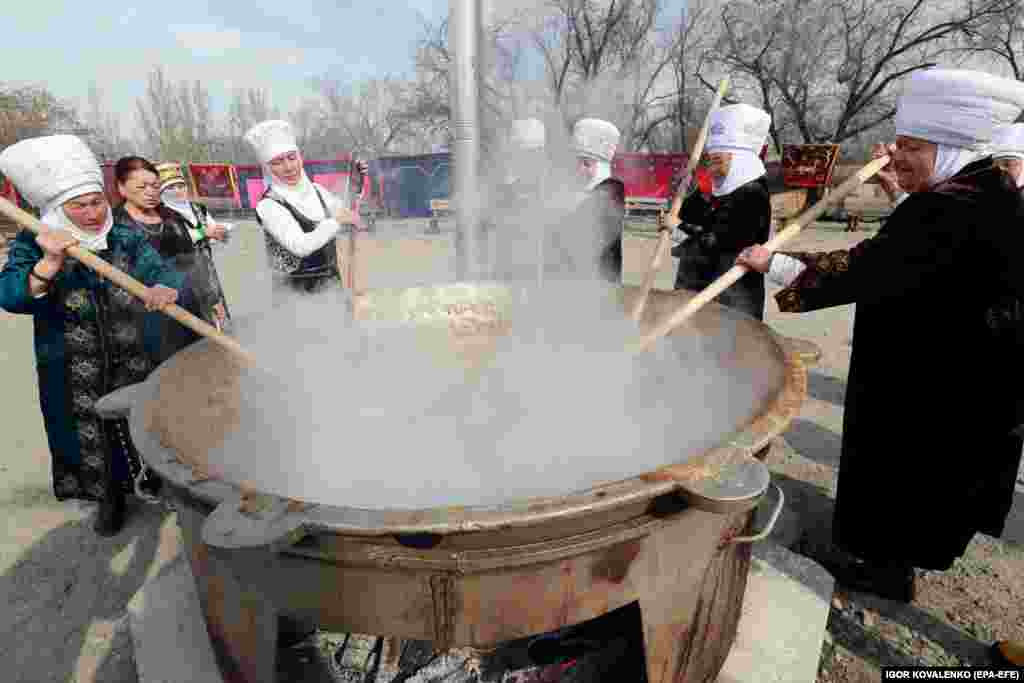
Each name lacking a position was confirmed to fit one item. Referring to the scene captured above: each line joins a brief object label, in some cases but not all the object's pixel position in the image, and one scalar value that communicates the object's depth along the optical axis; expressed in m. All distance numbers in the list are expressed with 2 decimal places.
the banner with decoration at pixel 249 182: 21.20
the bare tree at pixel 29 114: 22.34
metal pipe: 3.21
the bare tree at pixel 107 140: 33.03
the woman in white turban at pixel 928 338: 1.84
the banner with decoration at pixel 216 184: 21.34
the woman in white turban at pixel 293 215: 3.10
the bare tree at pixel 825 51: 22.12
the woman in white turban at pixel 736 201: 3.14
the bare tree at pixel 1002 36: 20.88
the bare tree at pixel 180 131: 32.88
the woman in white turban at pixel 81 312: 2.36
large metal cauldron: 1.04
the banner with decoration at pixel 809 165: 14.70
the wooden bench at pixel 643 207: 16.28
